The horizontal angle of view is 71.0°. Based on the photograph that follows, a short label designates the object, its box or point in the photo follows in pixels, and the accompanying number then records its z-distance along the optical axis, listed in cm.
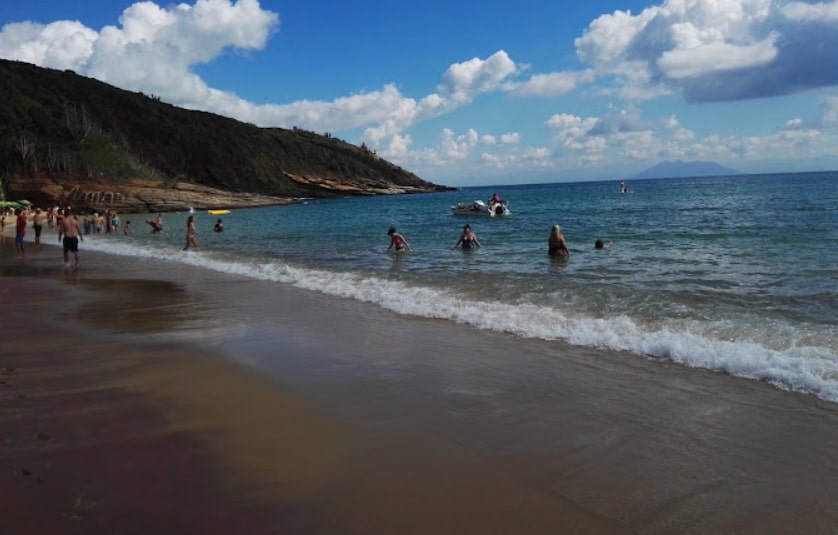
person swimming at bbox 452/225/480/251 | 2117
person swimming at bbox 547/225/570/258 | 1844
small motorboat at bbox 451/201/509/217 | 4150
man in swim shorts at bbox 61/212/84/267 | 1920
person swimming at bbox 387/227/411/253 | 2122
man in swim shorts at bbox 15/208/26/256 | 2323
